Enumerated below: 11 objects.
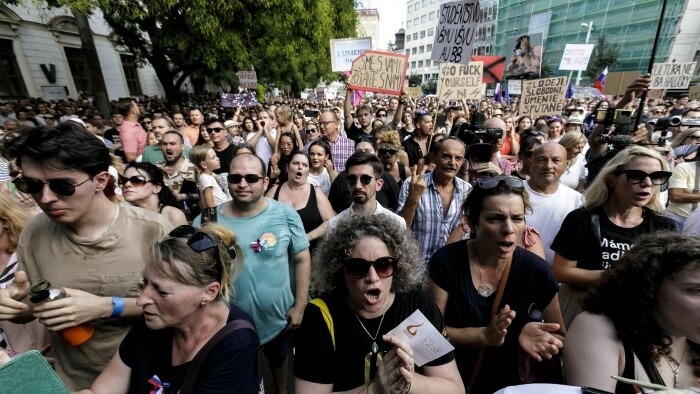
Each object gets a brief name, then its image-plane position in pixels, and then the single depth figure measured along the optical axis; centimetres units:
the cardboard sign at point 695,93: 965
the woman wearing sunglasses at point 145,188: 274
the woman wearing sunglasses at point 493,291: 185
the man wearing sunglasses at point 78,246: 146
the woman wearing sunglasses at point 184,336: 135
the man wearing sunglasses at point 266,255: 234
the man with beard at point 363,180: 288
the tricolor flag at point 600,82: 1293
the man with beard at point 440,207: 303
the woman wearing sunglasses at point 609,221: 219
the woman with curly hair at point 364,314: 147
